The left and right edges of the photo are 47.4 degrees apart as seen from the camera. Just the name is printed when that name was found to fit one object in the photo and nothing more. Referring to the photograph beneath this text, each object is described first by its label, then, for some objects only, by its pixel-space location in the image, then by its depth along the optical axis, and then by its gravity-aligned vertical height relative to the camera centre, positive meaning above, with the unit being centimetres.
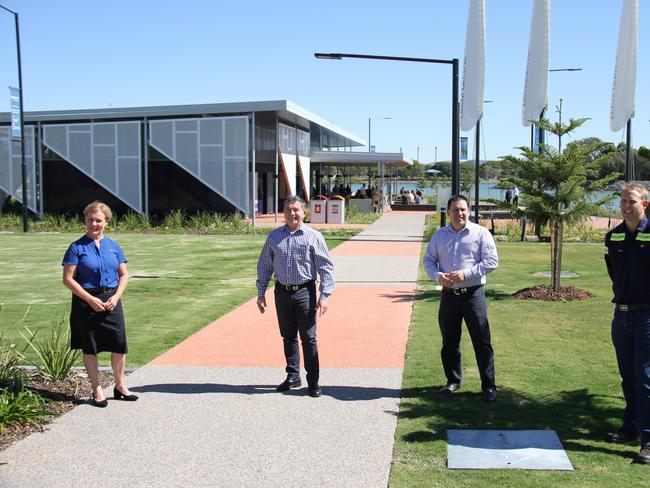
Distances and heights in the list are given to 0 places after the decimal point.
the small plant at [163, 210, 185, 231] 2780 -91
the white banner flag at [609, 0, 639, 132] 1756 +307
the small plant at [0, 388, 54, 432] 548 -160
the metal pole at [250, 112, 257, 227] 2814 +190
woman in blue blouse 600 -78
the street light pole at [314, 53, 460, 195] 1503 +150
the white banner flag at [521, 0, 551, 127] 1570 +287
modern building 2911 +170
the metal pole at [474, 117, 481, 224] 2309 +151
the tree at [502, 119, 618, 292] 1128 +22
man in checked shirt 638 -72
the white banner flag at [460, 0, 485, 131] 1623 +291
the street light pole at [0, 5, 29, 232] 2505 +246
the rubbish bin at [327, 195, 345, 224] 3120 -56
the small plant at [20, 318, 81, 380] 670 -148
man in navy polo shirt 495 -75
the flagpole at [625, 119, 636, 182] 1883 +116
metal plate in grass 471 -169
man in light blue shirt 614 -62
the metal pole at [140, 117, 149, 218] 3014 +141
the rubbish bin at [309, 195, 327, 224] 3116 -56
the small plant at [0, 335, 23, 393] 601 -147
